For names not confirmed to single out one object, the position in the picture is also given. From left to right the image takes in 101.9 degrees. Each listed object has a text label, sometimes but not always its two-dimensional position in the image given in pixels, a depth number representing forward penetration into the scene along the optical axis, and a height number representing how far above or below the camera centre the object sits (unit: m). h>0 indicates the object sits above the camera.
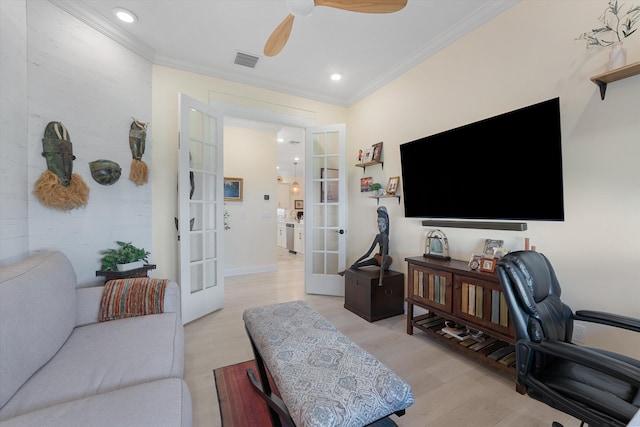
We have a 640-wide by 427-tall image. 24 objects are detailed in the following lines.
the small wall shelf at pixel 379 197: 3.11 +0.22
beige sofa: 0.90 -0.67
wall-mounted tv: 1.71 +0.36
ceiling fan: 1.47 +1.24
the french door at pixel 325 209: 3.70 +0.09
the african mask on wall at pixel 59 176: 1.96 +0.32
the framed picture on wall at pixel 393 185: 3.08 +0.36
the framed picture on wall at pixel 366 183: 3.53 +0.44
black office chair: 0.95 -0.58
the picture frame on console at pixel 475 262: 1.99 -0.37
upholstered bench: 0.93 -0.68
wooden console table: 1.83 -0.74
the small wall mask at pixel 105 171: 2.31 +0.42
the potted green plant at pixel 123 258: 2.27 -0.37
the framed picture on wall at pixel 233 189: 4.95 +0.51
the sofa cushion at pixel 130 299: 1.74 -0.57
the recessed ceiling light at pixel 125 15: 2.21 +1.76
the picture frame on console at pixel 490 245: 2.12 -0.26
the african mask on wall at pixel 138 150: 2.59 +0.68
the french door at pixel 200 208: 2.73 +0.10
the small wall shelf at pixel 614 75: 1.40 +0.79
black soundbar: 2.01 -0.09
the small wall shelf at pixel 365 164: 3.36 +0.68
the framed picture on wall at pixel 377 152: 3.31 +0.80
